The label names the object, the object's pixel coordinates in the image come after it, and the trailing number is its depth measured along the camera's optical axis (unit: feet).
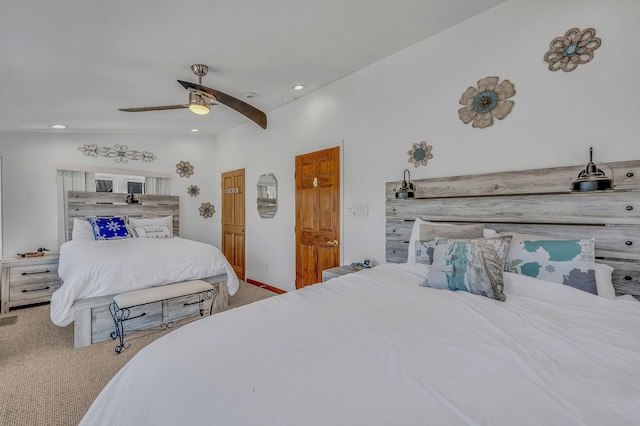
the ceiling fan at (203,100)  8.21
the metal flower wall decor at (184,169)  17.53
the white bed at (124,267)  8.32
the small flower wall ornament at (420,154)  8.51
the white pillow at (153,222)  14.69
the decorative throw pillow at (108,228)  13.16
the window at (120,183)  15.14
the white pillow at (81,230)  13.08
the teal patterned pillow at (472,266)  5.17
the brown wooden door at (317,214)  11.17
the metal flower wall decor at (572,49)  5.94
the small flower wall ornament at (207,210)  18.42
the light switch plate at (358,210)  10.14
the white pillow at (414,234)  6.67
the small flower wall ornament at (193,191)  17.94
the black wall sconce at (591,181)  4.99
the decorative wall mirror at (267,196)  14.03
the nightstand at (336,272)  9.30
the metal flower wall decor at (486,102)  7.06
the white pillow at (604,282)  5.16
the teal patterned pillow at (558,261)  5.09
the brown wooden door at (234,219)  16.40
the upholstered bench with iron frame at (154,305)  8.23
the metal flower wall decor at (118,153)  14.84
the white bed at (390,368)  2.28
